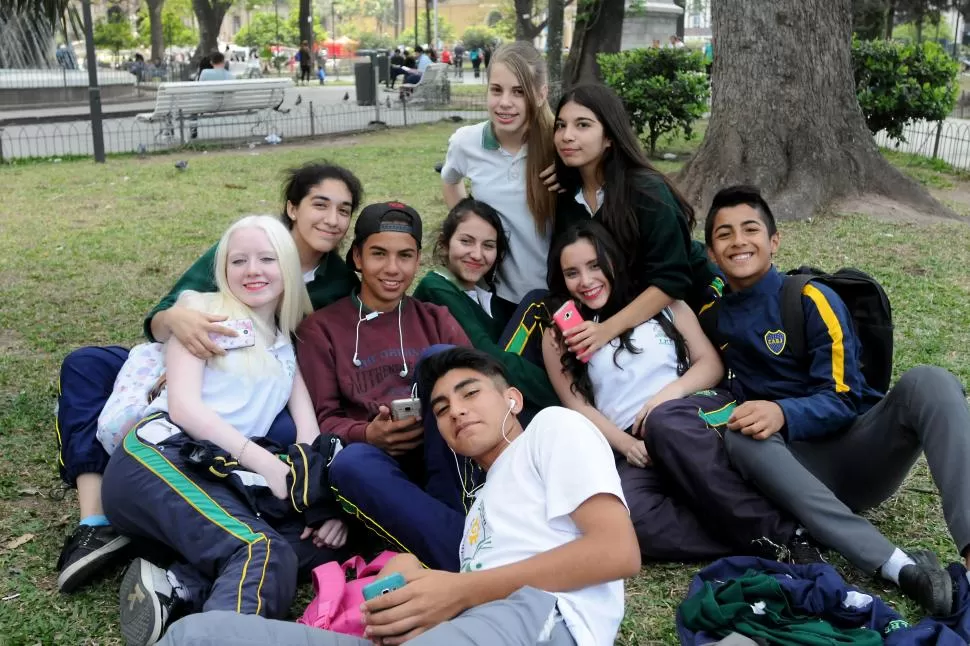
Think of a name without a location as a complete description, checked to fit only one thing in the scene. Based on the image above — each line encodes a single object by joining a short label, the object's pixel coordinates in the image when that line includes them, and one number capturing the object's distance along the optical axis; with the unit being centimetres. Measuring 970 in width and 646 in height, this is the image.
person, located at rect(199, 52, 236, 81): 1780
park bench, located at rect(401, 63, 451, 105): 2314
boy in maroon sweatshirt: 308
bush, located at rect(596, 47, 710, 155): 1310
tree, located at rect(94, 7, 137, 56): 4700
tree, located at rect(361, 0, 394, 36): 10854
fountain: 2069
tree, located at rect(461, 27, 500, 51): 6962
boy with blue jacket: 300
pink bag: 280
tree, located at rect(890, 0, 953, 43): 2888
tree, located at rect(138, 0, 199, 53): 5353
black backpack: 341
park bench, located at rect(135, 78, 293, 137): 1460
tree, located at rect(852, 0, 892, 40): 2341
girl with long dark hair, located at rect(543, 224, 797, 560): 326
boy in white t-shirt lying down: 228
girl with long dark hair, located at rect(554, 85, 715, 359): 374
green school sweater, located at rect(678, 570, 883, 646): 259
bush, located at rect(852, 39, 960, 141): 1227
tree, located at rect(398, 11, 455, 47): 8248
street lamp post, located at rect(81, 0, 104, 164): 1246
